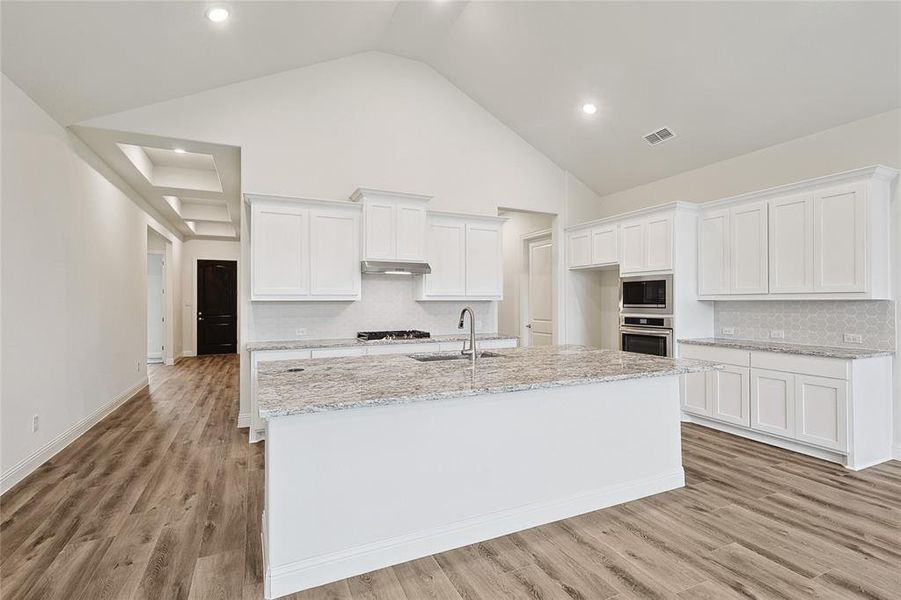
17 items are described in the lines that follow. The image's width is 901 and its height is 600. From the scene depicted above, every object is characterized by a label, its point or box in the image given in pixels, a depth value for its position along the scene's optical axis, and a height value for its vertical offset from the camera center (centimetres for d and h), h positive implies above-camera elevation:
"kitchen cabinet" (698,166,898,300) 341 +51
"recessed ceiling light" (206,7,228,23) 311 +203
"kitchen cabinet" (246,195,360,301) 420 +51
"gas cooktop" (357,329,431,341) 470 -35
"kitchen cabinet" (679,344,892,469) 333 -83
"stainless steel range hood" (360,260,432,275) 450 +35
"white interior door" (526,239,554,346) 653 +11
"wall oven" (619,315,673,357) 464 -37
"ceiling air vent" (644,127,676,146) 474 +178
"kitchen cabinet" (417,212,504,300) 504 +50
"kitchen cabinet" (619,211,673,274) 464 +62
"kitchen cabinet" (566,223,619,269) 540 +70
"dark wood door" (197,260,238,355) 1008 -9
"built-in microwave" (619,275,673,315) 465 +7
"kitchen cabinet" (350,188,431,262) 453 +79
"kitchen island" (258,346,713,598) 195 -77
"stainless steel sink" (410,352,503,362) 324 -41
